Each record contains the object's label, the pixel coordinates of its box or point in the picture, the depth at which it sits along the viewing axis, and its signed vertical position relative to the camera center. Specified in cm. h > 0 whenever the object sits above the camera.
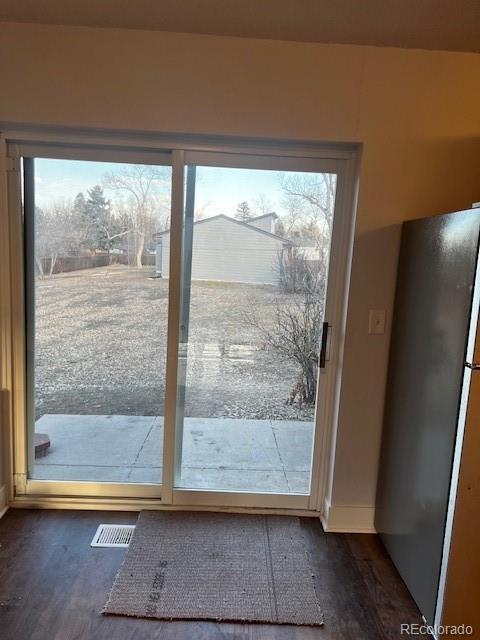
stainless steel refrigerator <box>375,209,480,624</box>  156 -43
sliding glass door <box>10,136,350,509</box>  229 -25
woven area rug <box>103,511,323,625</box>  179 -140
